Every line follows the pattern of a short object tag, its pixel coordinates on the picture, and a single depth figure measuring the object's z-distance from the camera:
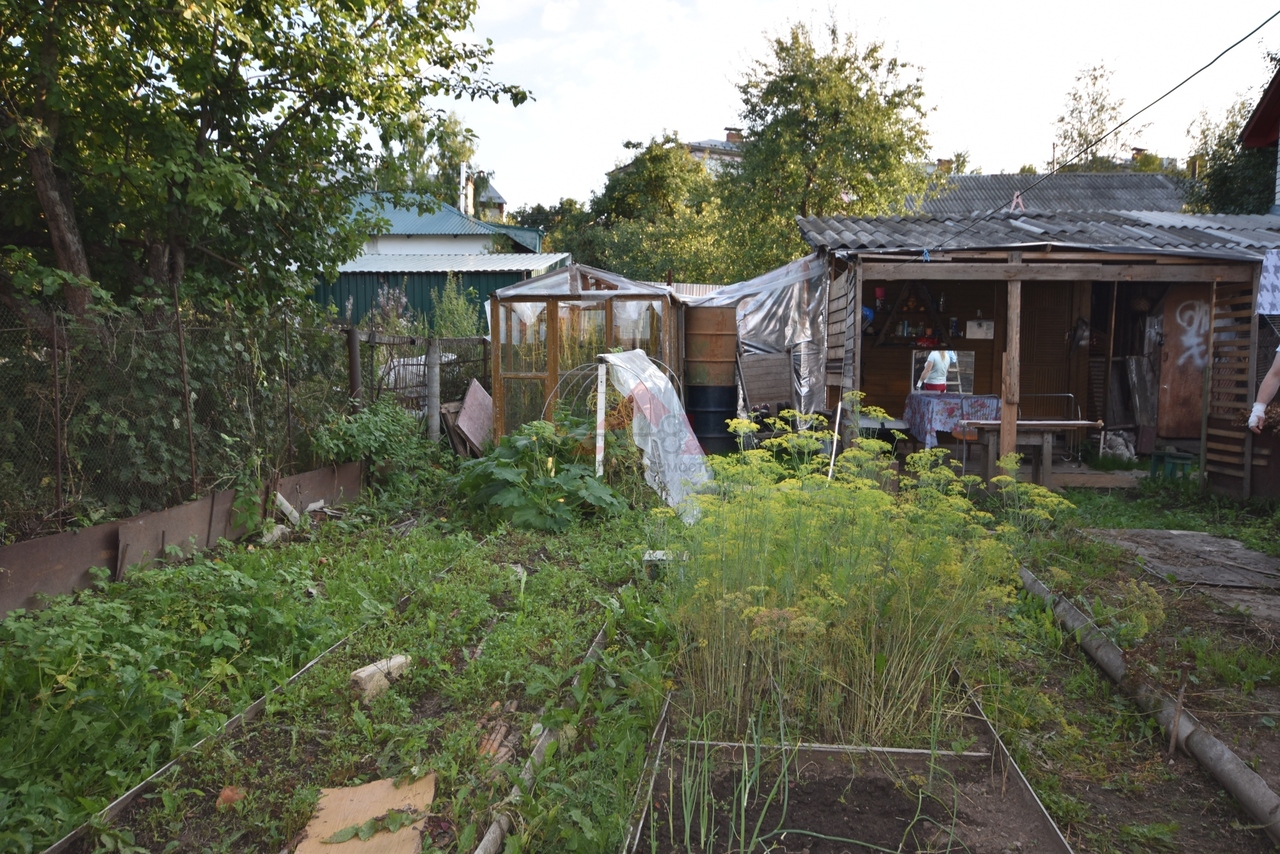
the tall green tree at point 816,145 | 19.09
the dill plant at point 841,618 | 3.42
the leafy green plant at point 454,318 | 14.59
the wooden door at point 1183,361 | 11.52
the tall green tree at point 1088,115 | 32.62
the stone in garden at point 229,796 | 3.09
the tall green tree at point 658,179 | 32.75
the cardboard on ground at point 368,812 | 2.88
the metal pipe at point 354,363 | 8.59
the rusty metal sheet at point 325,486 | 7.27
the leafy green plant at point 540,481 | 7.26
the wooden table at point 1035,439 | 9.23
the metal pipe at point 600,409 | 7.86
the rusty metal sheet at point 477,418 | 10.55
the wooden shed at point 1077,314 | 9.52
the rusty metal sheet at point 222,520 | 6.32
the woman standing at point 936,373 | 11.82
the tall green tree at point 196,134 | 5.96
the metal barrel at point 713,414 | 11.52
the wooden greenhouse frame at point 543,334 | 10.30
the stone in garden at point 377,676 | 3.97
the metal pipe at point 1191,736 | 3.06
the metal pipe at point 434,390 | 10.15
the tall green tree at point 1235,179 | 18.77
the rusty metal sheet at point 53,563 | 4.63
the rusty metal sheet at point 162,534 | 5.45
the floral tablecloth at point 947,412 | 10.16
